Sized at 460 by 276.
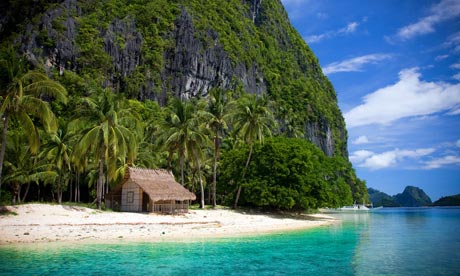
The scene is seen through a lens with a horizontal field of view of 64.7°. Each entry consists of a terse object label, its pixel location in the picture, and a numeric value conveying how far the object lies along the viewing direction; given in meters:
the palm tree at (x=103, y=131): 22.12
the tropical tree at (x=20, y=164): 25.32
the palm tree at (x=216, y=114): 32.31
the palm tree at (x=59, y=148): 29.81
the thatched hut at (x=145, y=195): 25.09
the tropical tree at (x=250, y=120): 32.28
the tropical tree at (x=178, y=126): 29.64
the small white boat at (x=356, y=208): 93.69
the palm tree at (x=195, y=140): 29.91
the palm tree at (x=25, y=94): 17.22
